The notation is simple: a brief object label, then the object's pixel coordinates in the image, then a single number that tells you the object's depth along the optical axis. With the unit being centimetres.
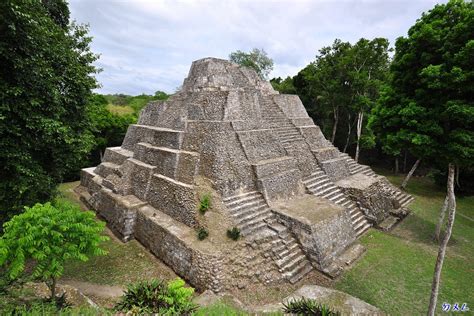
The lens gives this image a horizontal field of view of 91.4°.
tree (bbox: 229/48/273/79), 3003
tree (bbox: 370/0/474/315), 628
